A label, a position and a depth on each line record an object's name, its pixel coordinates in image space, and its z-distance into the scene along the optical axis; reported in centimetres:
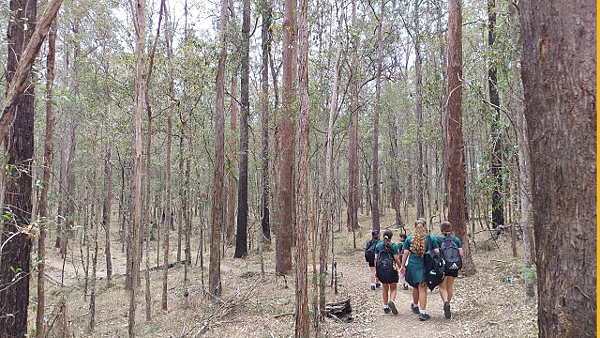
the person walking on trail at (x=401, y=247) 787
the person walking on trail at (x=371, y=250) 800
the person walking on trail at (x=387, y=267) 682
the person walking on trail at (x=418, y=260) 637
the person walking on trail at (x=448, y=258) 618
